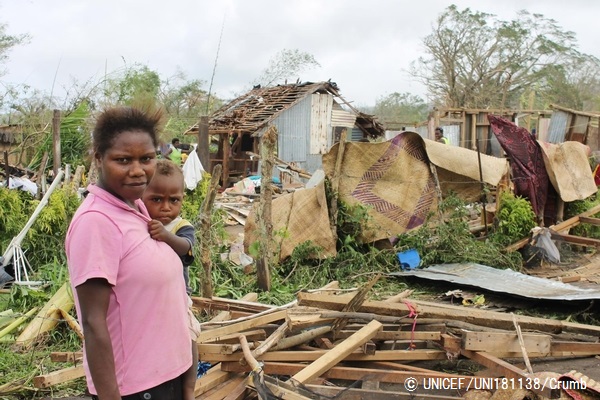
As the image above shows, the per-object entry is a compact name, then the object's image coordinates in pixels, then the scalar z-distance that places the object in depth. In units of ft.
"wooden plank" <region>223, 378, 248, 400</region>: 11.03
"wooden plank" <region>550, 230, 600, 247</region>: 26.04
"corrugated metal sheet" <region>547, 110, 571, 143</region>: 56.95
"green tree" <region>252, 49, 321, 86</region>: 86.94
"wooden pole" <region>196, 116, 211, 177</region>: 31.35
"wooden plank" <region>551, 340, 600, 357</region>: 13.80
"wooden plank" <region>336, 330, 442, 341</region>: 12.87
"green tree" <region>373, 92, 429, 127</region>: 152.01
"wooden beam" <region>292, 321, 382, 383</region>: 10.74
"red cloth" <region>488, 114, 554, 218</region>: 28.27
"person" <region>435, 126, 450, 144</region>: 47.39
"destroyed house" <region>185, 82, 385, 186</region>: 62.59
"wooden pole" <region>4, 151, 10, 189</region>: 25.06
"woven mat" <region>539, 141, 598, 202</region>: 28.55
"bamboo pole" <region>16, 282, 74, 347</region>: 15.44
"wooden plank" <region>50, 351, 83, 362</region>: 12.05
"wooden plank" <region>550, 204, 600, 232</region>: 27.27
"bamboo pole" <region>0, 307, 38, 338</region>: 15.81
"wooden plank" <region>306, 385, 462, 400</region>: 10.46
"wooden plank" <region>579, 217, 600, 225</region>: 27.68
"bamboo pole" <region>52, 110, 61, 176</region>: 25.86
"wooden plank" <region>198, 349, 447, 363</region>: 11.70
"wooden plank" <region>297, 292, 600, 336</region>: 13.80
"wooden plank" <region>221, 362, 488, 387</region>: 11.77
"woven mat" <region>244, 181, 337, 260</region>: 23.82
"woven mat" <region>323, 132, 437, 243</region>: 25.66
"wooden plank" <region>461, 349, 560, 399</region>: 10.48
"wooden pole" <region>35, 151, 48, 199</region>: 25.91
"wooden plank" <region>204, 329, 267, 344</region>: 12.24
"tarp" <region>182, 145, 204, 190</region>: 30.17
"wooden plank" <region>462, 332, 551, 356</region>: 12.25
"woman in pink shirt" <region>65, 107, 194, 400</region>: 5.15
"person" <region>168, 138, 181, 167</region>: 46.48
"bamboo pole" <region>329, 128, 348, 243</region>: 25.18
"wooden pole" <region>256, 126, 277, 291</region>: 19.34
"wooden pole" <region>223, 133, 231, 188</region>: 62.28
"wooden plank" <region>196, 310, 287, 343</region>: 12.28
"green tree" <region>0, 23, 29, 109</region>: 75.56
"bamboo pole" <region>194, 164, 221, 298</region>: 17.26
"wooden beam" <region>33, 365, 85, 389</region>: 11.05
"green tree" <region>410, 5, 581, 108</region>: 96.48
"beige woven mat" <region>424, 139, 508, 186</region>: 26.81
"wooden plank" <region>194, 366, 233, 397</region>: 11.16
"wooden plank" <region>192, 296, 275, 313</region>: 14.83
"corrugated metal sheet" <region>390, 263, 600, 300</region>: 18.88
